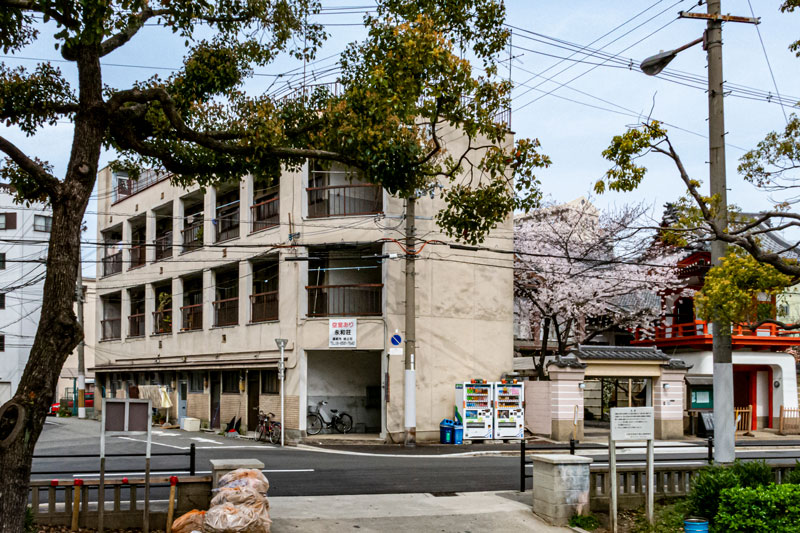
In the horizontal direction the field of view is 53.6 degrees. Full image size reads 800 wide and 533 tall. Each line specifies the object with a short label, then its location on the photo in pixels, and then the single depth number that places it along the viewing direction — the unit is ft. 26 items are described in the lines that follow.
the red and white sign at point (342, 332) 92.79
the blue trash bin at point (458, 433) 91.40
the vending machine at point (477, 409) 91.35
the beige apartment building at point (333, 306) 93.40
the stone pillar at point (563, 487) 39.96
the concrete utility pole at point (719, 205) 39.29
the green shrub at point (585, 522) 39.42
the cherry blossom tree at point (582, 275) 118.01
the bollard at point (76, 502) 34.27
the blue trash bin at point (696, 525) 35.14
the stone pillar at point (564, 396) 93.81
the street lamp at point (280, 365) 90.99
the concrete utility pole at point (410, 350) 87.15
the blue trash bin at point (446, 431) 91.86
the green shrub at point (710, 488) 35.86
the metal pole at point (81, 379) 136.89
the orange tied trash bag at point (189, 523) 34.06
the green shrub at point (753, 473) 36.43
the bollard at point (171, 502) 34.81
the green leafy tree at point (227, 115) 29.99
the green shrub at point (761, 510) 32.81
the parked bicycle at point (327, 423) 94.89
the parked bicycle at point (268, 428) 92.53
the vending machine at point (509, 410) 91.97
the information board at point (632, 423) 40.09
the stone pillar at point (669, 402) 102.73
